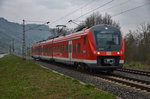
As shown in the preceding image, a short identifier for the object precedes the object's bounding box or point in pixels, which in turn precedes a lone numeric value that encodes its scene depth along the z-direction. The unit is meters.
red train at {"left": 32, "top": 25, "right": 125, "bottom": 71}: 13.60
